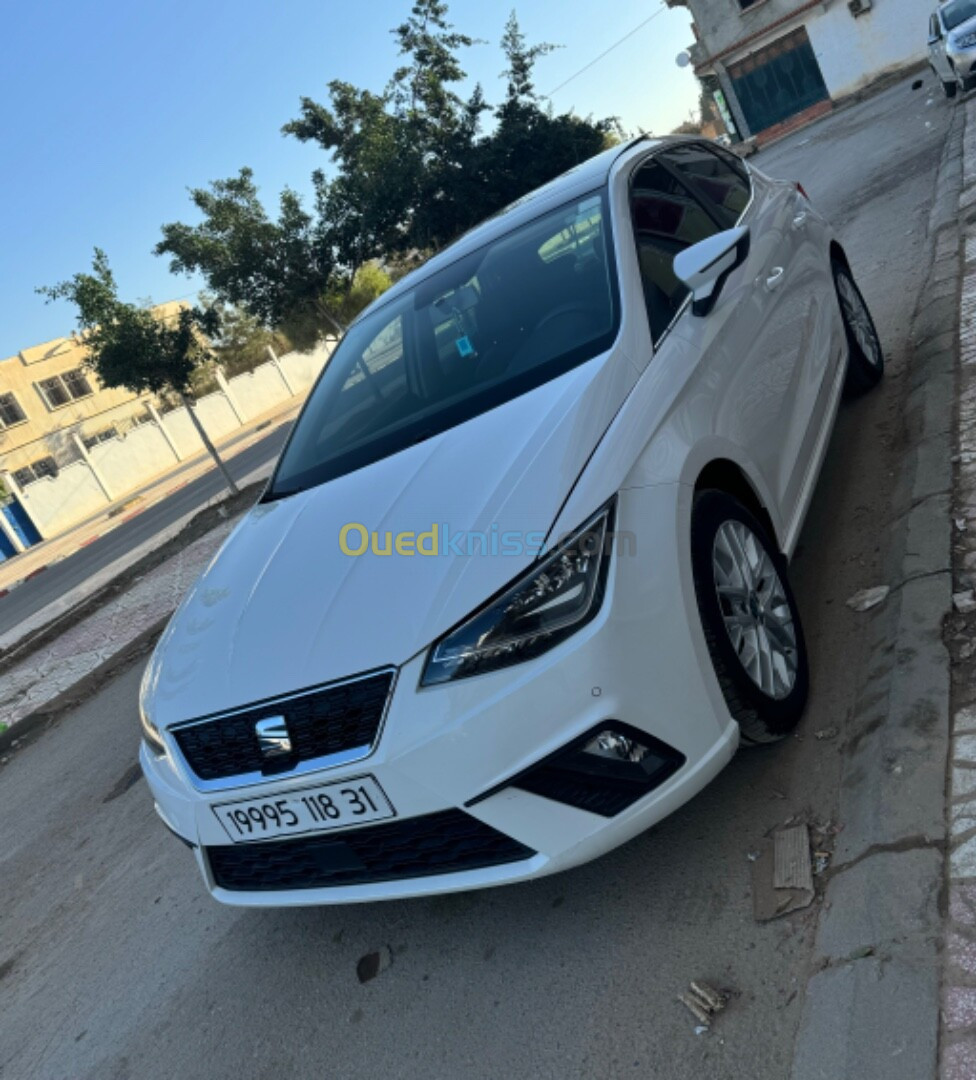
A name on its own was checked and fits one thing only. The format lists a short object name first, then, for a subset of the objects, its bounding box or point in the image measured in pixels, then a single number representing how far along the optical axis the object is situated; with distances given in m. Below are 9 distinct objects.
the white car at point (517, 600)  2.23
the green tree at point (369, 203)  21.05
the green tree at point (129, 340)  14.20
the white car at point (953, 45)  15.85
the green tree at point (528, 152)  23.17
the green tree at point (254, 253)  19.34
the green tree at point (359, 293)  21.81
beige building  45.66
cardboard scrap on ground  2.34
